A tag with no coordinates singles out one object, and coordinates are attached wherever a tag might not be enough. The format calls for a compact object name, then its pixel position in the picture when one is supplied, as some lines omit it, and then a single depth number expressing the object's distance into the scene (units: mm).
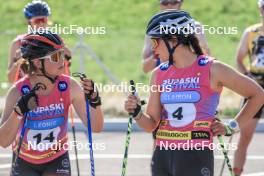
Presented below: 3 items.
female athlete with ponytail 13578
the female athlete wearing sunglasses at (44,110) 14625
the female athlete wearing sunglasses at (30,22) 20719
